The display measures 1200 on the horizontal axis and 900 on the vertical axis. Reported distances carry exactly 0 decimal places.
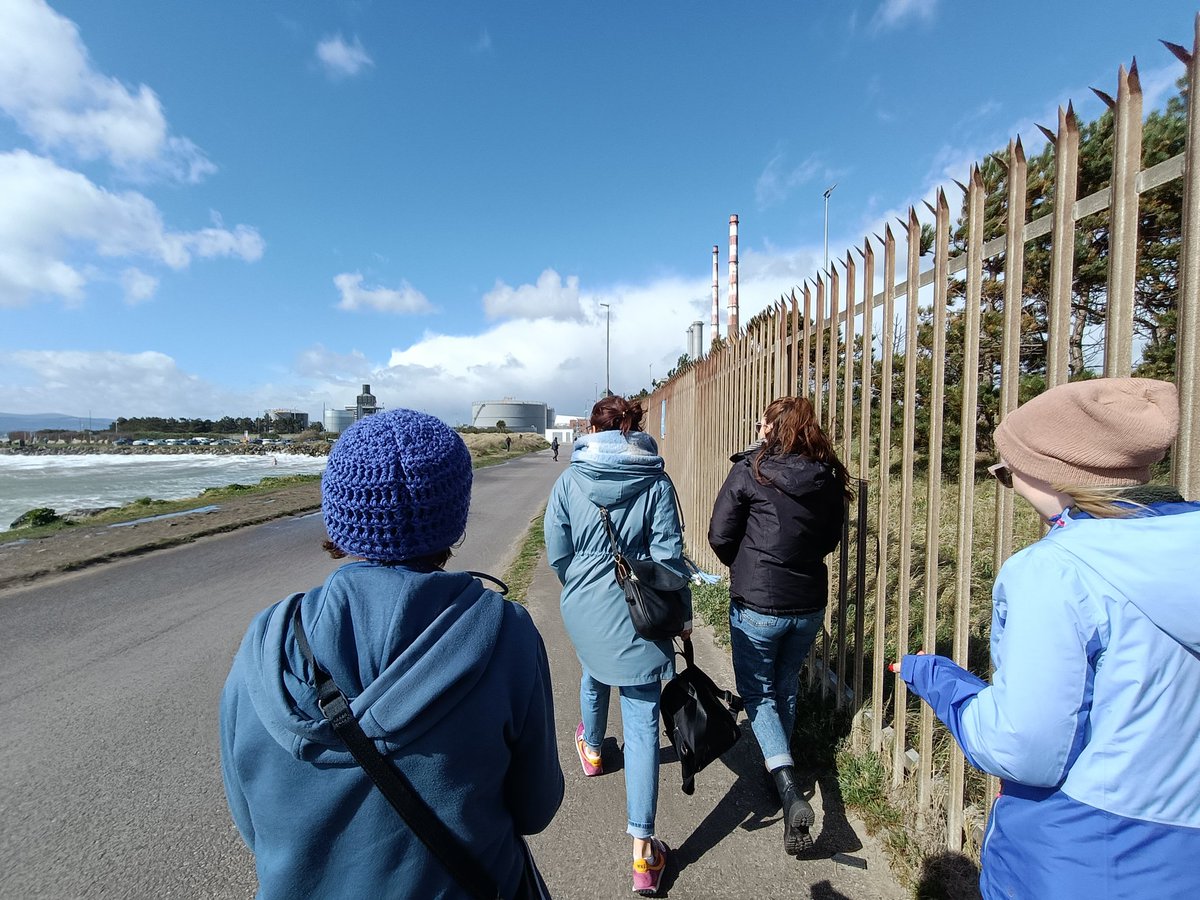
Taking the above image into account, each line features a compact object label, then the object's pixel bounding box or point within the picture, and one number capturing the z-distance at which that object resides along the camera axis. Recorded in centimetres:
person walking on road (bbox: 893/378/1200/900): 111
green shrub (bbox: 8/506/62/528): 1288
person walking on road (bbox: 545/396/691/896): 254
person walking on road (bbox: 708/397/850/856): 268
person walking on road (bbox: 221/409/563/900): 110
